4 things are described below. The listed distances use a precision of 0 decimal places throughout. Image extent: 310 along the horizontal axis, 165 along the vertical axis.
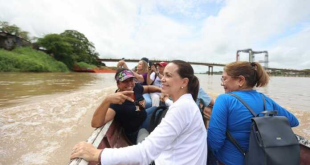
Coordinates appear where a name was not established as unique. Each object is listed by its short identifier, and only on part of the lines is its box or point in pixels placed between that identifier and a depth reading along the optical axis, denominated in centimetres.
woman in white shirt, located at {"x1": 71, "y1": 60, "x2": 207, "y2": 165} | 94
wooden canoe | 149
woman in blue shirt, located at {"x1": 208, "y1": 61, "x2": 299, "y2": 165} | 123
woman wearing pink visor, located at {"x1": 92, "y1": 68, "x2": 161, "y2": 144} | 159
